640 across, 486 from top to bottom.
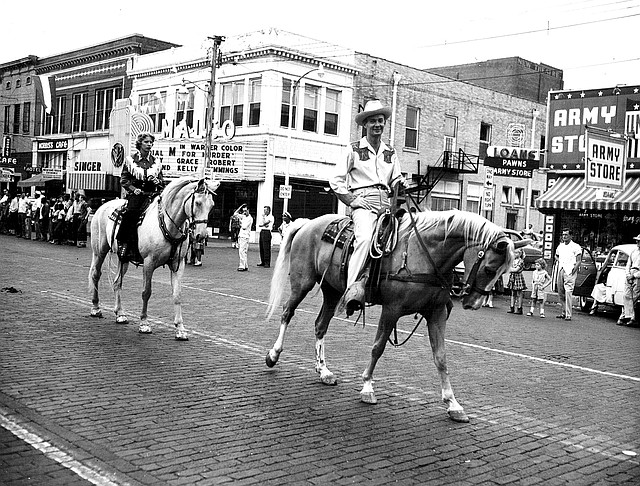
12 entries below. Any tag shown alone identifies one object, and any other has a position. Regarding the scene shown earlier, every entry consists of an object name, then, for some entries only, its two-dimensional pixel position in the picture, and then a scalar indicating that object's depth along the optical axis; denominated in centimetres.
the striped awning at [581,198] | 2260
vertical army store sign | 1950
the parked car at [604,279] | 1675
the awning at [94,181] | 3941
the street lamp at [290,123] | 3462
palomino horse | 626
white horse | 970
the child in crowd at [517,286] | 1644
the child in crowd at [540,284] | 1656
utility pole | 2997
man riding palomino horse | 725
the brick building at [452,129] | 3866
